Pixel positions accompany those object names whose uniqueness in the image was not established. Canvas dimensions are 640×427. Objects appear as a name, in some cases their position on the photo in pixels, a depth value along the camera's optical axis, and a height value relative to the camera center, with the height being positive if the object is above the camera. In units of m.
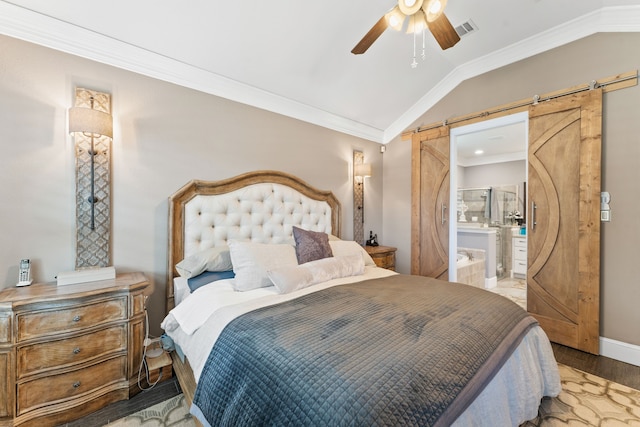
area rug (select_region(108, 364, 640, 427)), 1.64 -1.27
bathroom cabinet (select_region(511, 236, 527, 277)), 5.06 -0.86
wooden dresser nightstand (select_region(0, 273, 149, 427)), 1.50 -0.83
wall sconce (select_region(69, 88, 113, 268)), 1.99 +0.19
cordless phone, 1.78 -0.42
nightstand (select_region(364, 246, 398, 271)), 3.47 -0.59
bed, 0.94 -0.58
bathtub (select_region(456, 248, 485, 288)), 3.96 -0.85
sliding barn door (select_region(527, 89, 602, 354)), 2.46 -0.07
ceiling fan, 1.77 +1.30
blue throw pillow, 2.07 -0.53
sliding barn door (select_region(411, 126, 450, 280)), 3.54 +0.10
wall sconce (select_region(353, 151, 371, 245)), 3.85 +0.16
